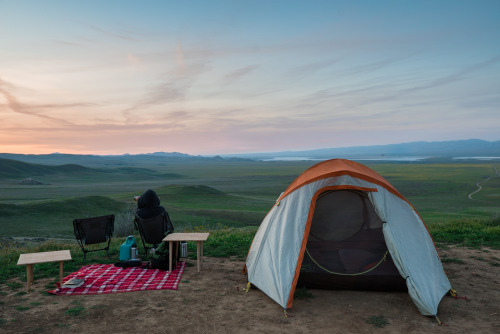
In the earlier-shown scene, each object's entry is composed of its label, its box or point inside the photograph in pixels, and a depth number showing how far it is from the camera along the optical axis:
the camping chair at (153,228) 9.12
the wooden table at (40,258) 6.96
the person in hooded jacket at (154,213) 8.59
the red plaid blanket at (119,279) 7.24
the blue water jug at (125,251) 9.02
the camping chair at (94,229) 8.95
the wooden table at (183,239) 8.27
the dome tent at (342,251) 6.61
